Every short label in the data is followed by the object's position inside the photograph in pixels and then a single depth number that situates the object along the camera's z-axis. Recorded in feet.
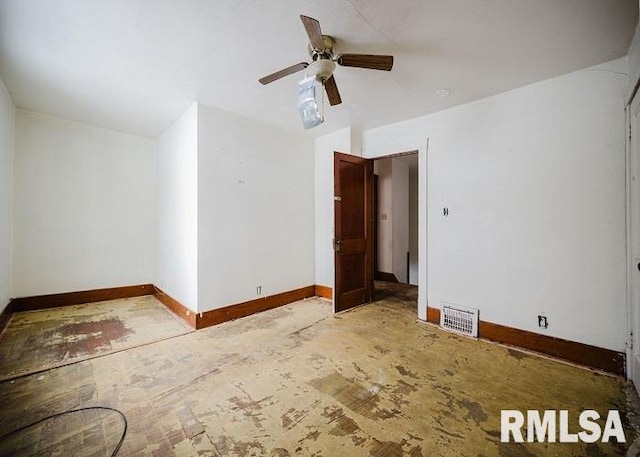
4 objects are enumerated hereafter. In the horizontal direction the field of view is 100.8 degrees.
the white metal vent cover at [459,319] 10.00
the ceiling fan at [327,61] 6.48
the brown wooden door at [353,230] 12.47
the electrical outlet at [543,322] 8.62
